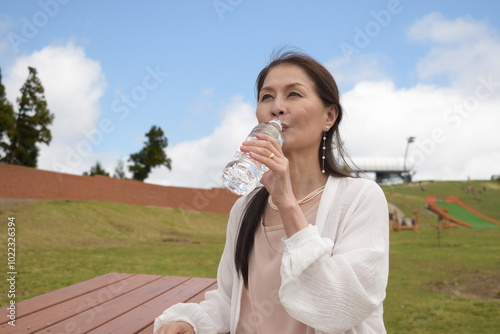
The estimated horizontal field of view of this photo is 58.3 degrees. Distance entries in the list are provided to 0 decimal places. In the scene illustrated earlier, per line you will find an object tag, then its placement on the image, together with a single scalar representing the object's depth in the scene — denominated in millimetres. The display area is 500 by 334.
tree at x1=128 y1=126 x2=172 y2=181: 41938
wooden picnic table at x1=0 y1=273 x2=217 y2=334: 2168
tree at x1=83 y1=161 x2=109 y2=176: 46500
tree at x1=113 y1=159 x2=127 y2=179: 47875
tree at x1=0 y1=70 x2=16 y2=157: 24812
